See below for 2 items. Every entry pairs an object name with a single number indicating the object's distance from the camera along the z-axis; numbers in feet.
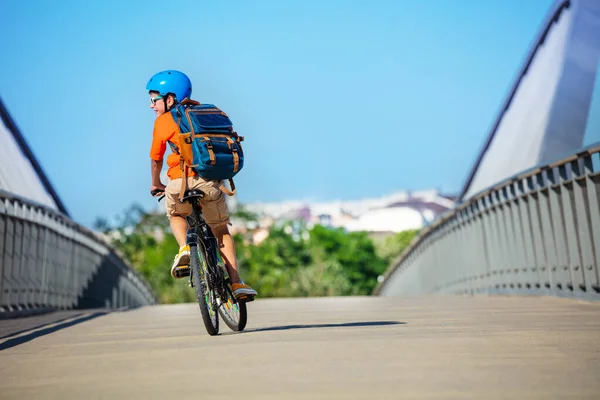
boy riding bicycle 54.29
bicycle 52.95
